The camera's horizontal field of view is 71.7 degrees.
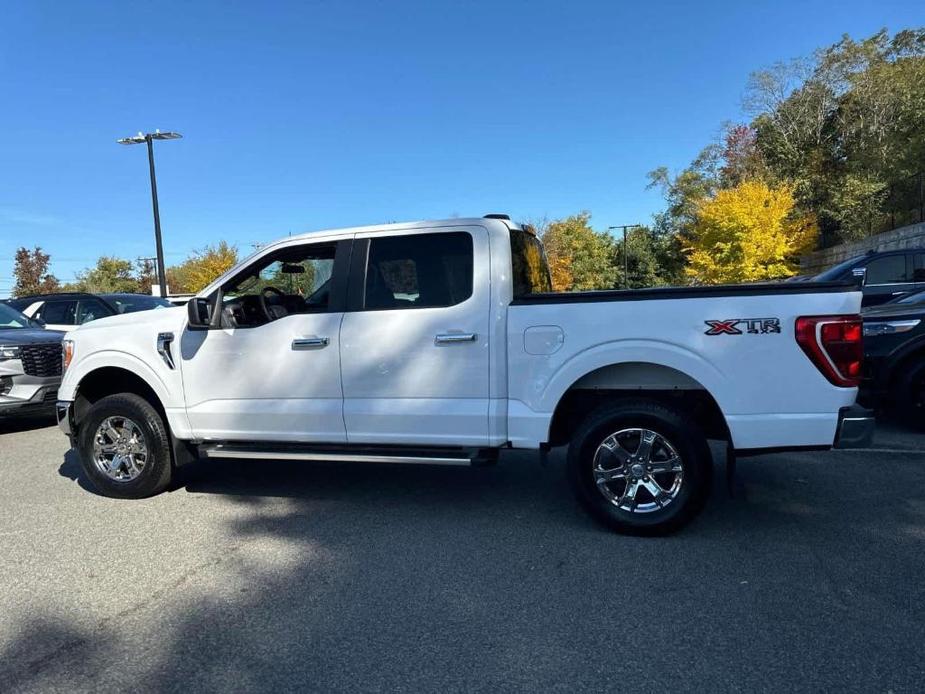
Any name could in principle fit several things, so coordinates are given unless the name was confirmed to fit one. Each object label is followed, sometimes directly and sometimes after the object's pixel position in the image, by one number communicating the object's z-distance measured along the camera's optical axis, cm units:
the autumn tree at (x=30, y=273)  5041
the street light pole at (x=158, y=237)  2119
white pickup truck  383
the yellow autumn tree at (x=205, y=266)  3559
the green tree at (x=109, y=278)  5394
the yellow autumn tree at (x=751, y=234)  3400
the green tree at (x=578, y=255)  4891
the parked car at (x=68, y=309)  1155
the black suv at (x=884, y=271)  1041
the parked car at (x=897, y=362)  648
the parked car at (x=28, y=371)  772
